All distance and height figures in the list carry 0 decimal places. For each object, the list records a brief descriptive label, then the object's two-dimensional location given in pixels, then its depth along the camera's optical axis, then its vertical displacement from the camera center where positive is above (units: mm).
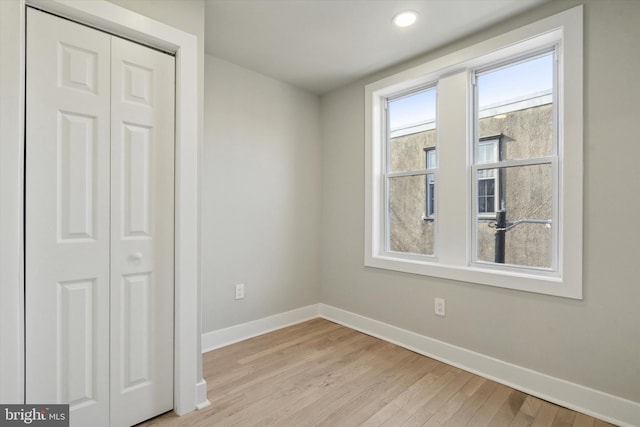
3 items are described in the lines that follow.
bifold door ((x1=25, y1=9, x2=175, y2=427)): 1388 -68
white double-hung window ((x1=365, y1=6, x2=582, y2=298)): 1842 +363
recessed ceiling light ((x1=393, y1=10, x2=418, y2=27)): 1979 +1272
